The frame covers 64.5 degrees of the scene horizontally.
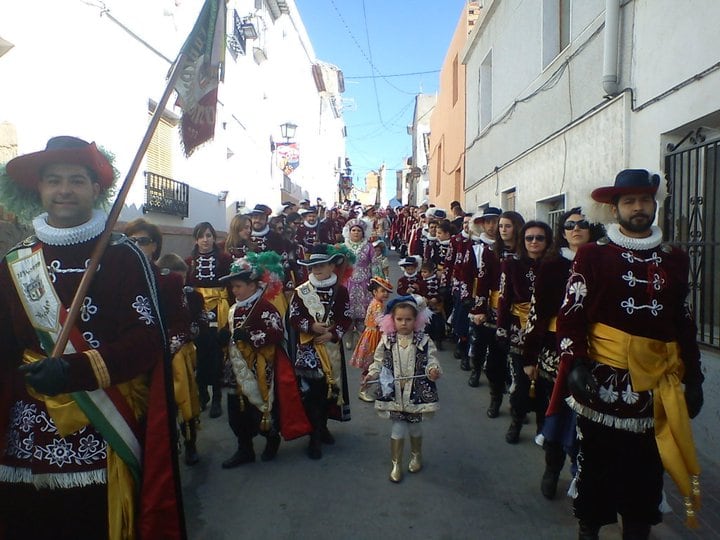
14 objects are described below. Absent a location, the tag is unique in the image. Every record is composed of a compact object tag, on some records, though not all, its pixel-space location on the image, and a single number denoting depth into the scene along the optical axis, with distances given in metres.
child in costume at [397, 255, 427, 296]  7.96
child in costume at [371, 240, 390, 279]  8.88
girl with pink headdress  4.27
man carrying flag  2.24
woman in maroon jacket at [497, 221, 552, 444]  4.70
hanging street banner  23.30
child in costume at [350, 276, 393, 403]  6.79
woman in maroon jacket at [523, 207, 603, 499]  3.83
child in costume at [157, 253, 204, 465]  4.29
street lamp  21.05
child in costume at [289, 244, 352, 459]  4.79
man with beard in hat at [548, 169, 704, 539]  2.89
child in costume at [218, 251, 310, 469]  4.48
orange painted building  17.05
